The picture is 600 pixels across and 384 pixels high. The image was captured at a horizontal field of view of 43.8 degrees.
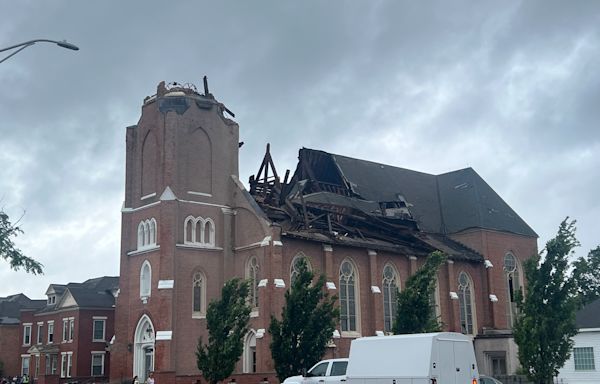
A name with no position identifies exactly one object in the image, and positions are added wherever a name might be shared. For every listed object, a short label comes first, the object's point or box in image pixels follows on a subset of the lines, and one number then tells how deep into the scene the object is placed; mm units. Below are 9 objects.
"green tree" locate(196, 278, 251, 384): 33031
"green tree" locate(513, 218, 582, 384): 30109
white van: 23500
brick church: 41781
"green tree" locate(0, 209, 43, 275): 25953
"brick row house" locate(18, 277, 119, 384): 60031
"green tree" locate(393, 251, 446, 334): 35750
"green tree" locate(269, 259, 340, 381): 33125
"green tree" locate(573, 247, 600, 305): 69462
